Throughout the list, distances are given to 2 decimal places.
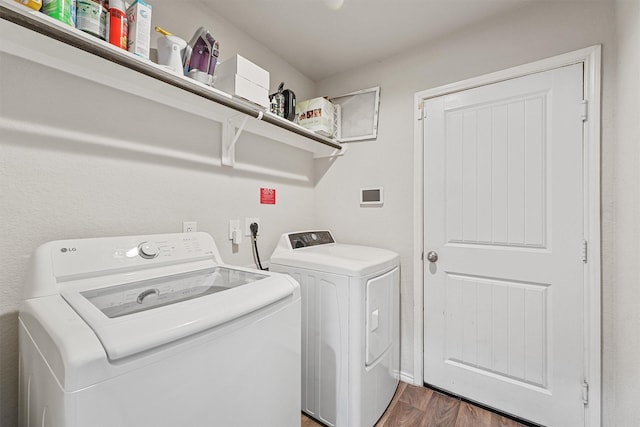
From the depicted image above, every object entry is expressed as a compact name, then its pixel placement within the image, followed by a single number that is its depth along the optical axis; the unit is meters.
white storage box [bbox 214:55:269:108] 1.41
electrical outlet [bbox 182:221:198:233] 1.48
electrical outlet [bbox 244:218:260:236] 1.82
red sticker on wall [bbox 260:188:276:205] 1.95
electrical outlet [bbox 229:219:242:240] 1.72
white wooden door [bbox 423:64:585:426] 1.51
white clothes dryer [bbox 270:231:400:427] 1.44
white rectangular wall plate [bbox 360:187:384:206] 2.14
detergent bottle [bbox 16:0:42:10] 0.85
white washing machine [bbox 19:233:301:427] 0.60
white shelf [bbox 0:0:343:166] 0.86
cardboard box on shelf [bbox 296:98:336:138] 2.06
